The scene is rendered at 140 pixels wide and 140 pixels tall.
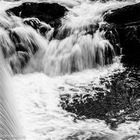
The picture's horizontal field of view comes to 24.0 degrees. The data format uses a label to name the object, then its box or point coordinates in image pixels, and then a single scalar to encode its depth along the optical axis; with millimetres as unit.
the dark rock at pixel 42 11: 9461
